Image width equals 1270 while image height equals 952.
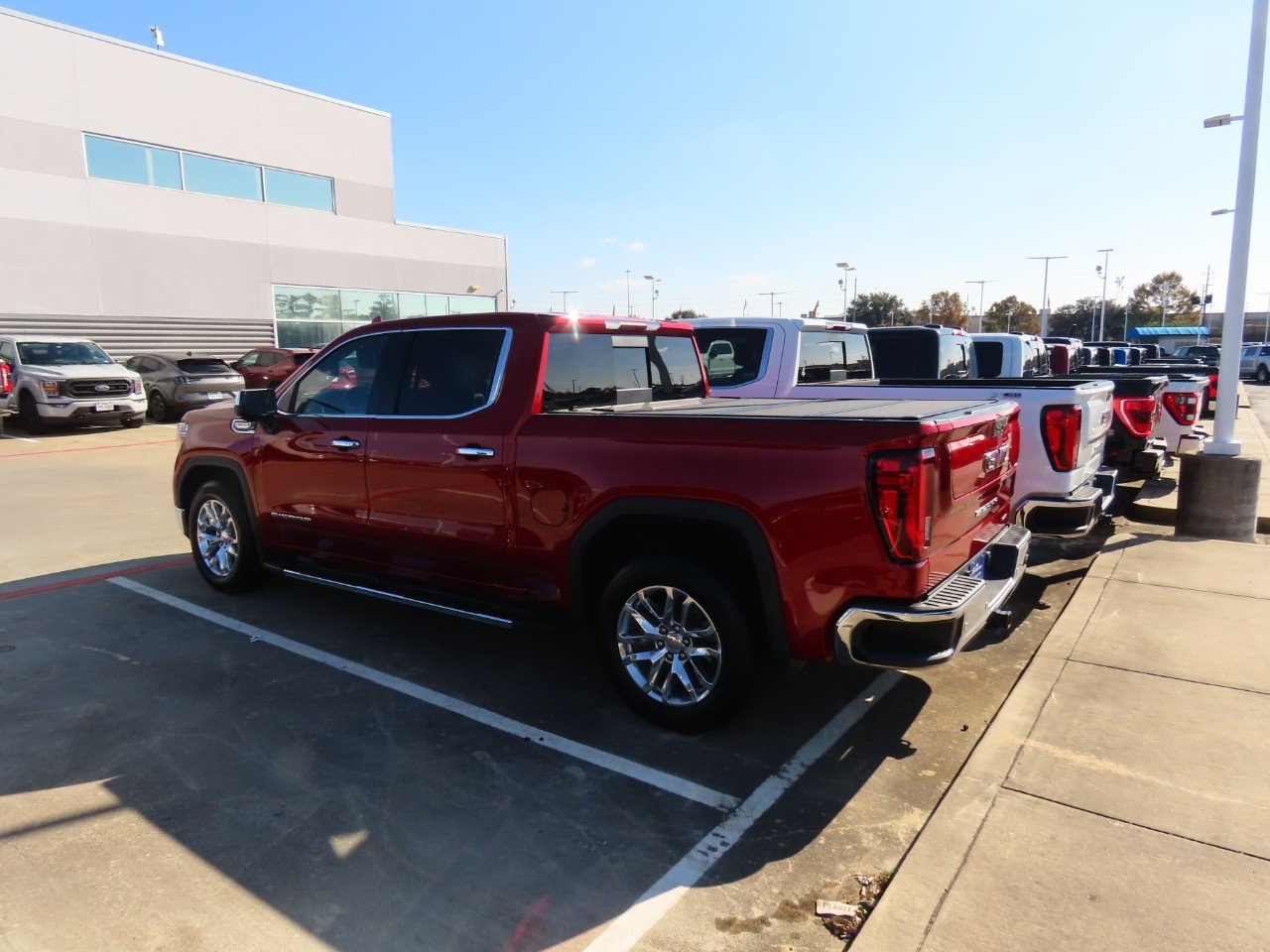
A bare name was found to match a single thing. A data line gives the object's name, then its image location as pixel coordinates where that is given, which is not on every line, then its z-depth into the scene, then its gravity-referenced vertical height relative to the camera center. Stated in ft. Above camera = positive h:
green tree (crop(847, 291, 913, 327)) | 296.77 +12.08
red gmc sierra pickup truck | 10.51 -2.35
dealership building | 67.00 +13.71
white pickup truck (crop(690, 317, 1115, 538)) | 16.63 -1.19
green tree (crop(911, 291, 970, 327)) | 314.55 +11.91
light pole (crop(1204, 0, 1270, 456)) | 24.16 +2.58
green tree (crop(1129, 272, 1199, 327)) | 301.63 +12.91
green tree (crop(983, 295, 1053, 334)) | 322.96 +9.28
